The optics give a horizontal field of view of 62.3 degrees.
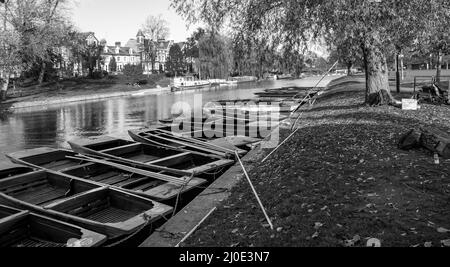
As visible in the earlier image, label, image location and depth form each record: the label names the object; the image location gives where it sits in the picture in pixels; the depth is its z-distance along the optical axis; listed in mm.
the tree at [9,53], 38178
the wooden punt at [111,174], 8906
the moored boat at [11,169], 10523
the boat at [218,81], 80831
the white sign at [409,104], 15641
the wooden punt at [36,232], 6195
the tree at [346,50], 13569
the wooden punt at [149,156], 10648
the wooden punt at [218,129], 17031
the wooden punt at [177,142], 13211
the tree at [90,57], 75869
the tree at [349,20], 12148
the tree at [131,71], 79375
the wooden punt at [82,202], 6527
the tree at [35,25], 43481
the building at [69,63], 58472
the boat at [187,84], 70875
